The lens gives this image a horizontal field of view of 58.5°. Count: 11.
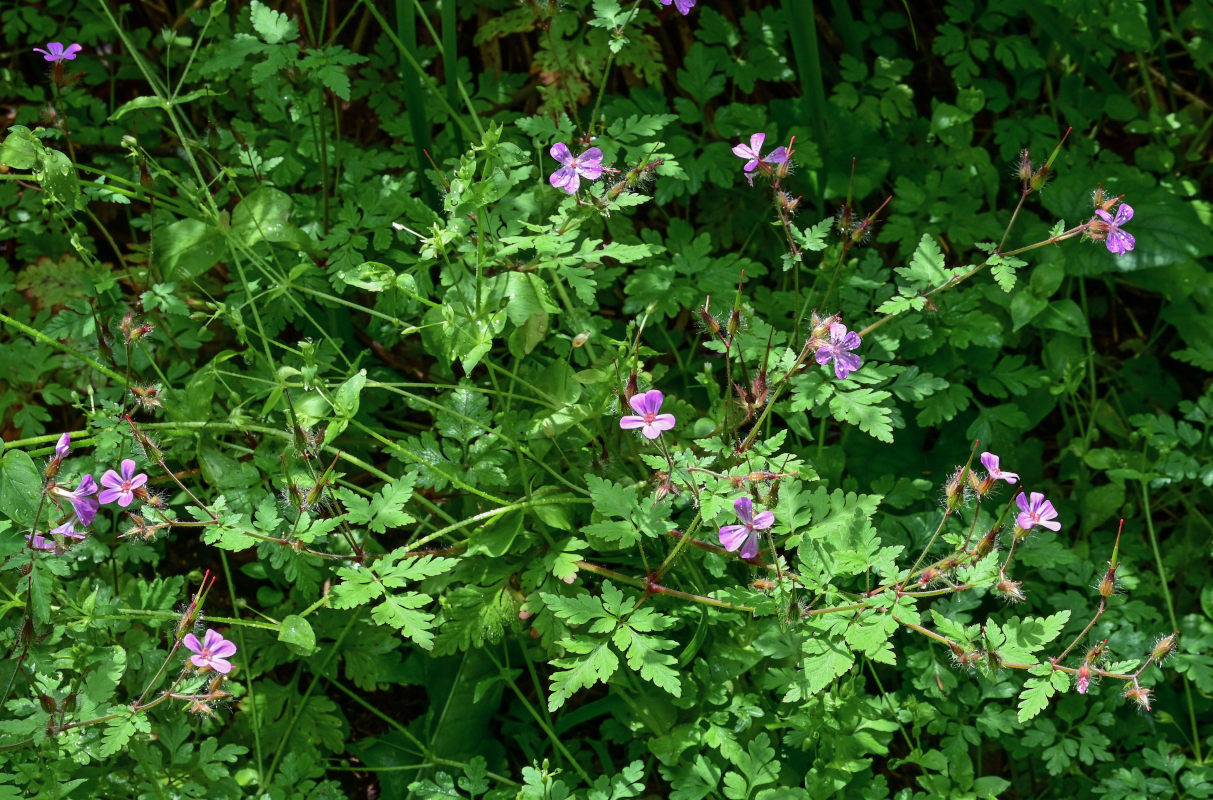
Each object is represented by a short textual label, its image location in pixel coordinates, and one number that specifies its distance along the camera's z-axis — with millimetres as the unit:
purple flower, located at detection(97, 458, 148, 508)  2002
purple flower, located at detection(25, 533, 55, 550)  2041
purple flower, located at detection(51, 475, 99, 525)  2004
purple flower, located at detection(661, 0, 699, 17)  2197
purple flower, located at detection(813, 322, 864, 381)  2053
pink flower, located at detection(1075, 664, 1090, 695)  1877
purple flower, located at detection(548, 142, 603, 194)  2197
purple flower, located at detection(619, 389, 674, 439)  1899
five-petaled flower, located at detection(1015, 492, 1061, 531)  1929
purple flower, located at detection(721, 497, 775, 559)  1911
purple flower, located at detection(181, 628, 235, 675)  1899
